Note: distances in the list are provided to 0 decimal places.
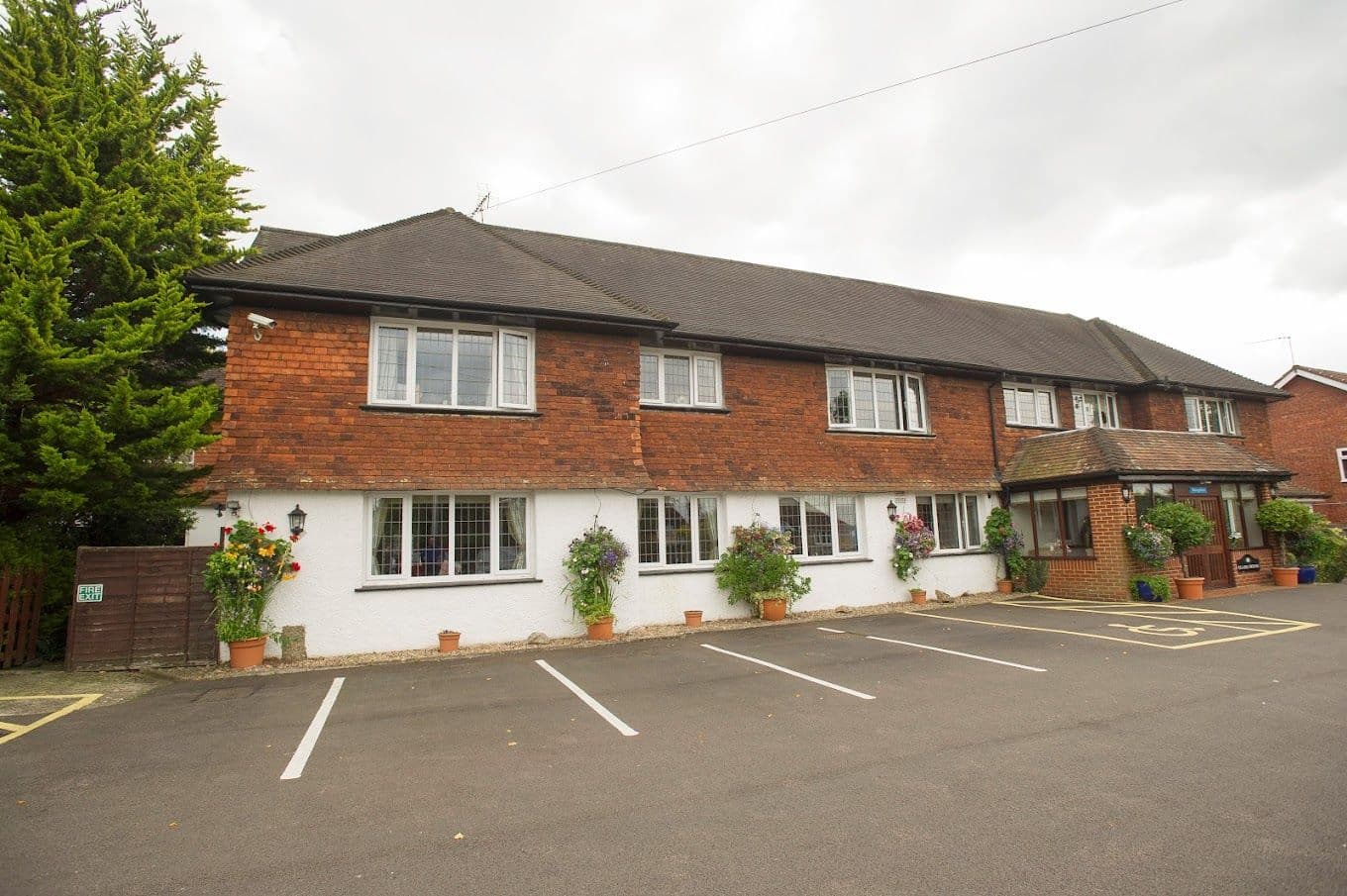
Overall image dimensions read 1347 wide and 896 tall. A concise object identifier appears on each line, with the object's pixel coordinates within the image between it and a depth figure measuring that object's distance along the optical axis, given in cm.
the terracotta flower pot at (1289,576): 1622
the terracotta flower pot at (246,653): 938
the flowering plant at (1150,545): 1420
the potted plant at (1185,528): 1434
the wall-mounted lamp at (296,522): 1005
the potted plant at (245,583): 940
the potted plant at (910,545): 1484
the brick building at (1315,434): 2706
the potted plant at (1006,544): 1631
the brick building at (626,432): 1046
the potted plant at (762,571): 1305
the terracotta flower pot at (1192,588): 1448
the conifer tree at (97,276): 841
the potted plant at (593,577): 1123
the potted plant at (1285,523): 1630
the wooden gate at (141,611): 918
